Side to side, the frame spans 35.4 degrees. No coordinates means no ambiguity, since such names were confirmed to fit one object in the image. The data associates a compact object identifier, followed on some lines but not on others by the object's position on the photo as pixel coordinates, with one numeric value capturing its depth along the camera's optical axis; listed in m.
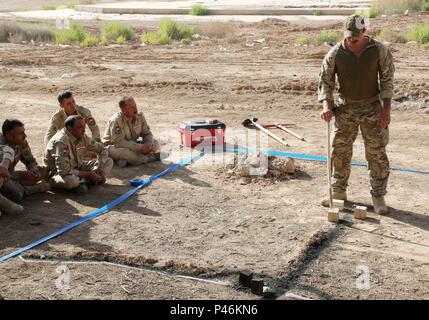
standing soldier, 6.70
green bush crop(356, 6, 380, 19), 25.70
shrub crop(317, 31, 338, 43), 19.60
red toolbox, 9.70
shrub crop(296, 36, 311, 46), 19.62
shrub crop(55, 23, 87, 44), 22.59
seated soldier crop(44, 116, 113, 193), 7.76
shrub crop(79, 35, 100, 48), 21.47
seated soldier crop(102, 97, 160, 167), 8.88
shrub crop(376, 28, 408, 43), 19.12
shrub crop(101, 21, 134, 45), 22.94
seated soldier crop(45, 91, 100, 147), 8.62
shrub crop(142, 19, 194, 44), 22.28
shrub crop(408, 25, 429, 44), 18.55
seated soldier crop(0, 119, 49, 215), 7.37
